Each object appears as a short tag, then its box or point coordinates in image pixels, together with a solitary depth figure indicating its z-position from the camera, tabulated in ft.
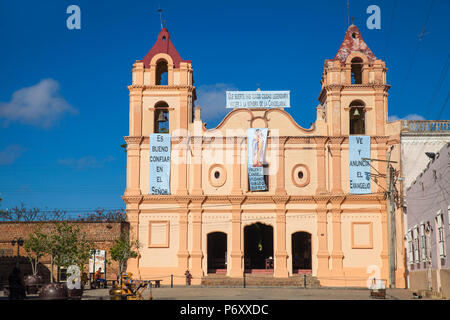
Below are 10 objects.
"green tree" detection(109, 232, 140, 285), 138.00
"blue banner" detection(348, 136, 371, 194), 151.23
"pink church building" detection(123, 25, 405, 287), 149.07
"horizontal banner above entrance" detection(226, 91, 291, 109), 156.25
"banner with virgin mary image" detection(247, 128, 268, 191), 152.56
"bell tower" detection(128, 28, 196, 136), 156.25
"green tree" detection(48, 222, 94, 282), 116.78
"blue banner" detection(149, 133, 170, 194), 153.17
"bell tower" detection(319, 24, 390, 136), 154.30
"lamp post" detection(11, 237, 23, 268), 132.97
